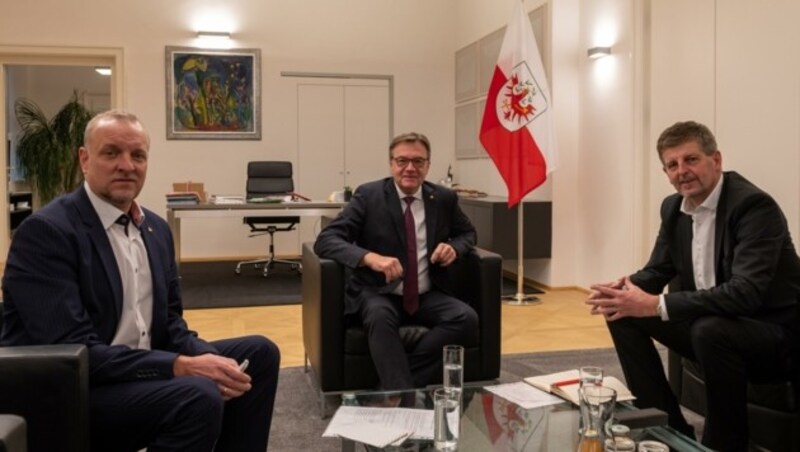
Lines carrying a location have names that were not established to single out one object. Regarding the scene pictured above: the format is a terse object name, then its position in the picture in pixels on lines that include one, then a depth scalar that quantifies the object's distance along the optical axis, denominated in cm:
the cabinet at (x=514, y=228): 613
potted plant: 902
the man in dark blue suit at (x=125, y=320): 175
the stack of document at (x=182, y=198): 616
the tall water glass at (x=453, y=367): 206
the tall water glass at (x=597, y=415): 167
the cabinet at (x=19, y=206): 891
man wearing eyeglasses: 289
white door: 828
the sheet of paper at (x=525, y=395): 215
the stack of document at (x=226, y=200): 641
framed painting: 795
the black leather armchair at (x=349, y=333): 293
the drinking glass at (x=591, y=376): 182
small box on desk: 692
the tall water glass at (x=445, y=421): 178
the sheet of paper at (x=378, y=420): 186
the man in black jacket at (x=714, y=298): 228
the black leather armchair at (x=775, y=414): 229
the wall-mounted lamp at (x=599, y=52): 555
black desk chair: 709
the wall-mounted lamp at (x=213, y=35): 791
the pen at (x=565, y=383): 222
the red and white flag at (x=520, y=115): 545
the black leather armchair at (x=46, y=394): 160
